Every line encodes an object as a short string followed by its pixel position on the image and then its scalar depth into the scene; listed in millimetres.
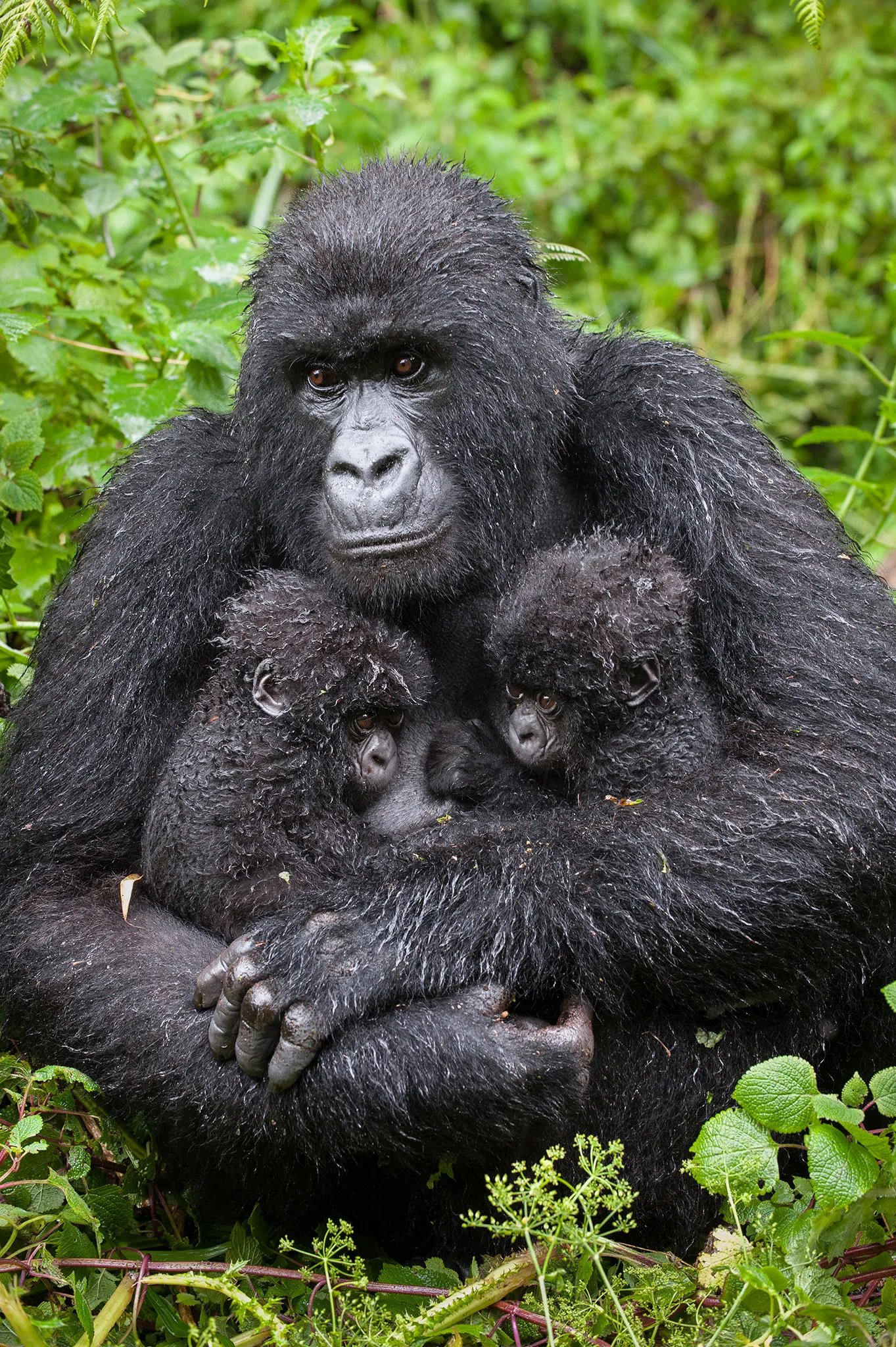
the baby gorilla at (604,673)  6707
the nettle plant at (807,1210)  5094
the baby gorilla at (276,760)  6570
